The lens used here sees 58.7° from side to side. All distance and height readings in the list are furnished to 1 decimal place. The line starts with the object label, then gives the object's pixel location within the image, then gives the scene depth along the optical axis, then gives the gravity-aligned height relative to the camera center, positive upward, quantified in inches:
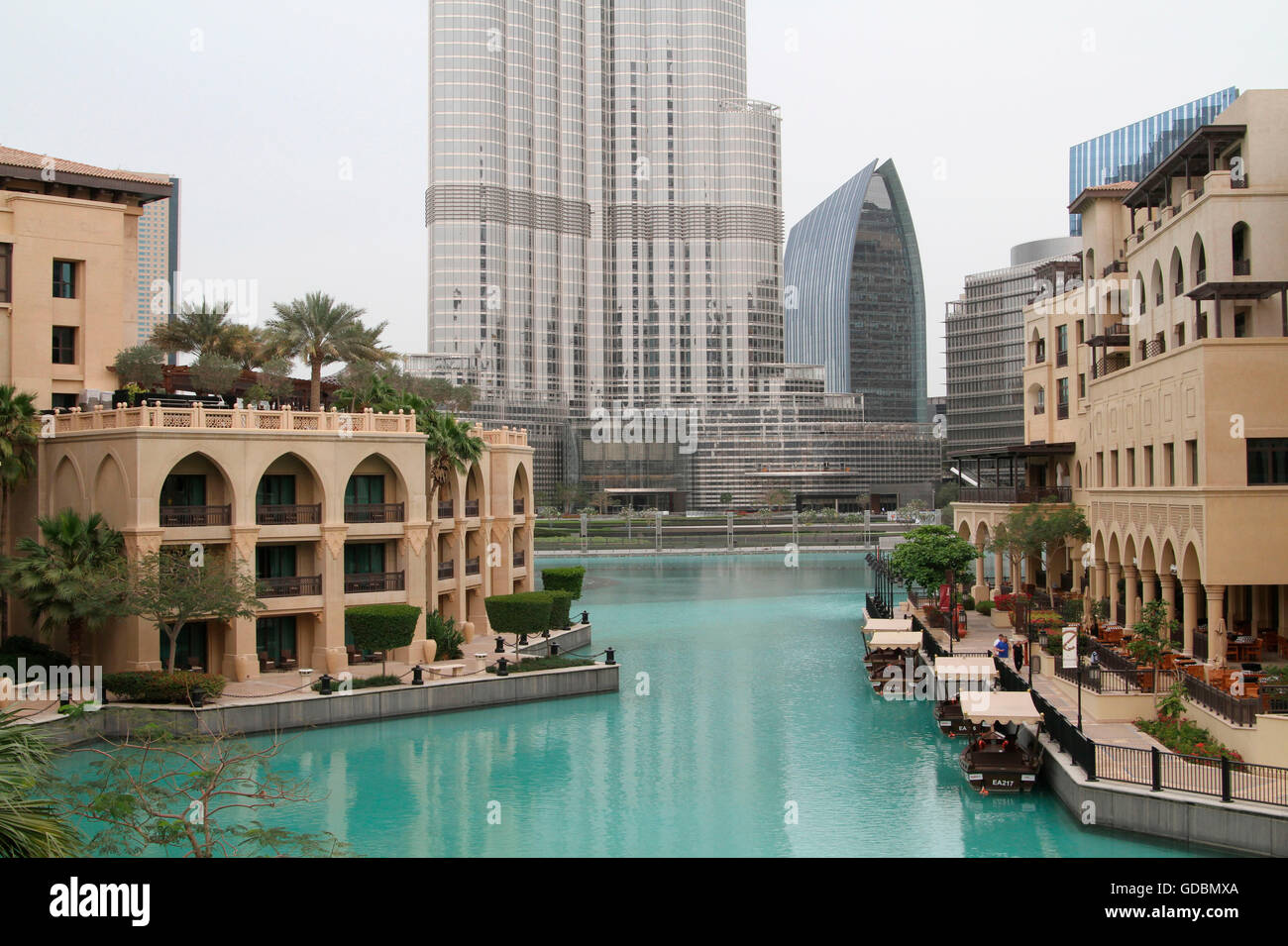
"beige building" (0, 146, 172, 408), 1962.4 +392.3
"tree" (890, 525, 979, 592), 2440.9 -153.4
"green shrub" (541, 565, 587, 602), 2481.5 -194.3
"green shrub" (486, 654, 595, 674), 1825.8 -281.9
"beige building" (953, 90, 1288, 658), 1413.6 +130.4
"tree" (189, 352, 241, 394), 2266.2 +239.7
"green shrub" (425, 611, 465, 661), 1919.3 -243.4
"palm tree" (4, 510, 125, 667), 1547.7 -107.1
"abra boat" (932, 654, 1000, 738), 1529.3 -274.3
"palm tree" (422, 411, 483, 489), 1947.6 +82.1
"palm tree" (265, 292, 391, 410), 2174.0 +309.2
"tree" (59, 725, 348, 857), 598.2 -194.2
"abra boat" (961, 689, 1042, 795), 1208.2 -290.9
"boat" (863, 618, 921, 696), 1898.4 -306.4
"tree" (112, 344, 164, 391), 2038.6 +229.6
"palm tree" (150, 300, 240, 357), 2529.5 +363.4
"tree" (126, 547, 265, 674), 1537.9 -131.5
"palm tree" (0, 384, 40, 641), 1710.1 +87.9
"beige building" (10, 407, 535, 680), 1652.3 -17.8
